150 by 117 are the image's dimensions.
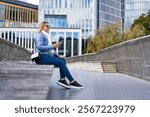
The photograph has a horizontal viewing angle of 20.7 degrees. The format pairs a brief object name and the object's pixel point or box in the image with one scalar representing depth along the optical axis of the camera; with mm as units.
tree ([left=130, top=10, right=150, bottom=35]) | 77512
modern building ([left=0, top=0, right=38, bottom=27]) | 114062
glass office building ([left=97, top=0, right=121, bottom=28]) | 131000
